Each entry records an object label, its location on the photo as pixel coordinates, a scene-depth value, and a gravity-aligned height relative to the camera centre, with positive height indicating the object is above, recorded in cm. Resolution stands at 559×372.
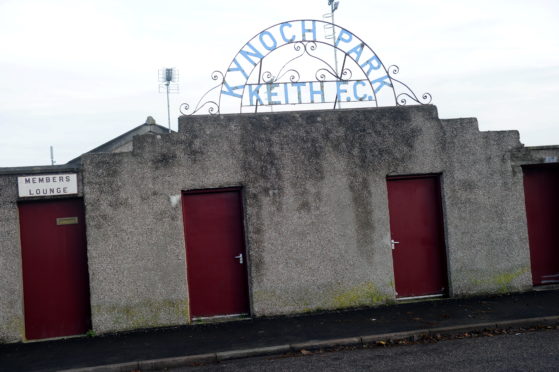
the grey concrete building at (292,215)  1002 +24
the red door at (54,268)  1002 -37
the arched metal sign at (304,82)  1080 +265
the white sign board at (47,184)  991 +101
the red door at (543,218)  1162 -13
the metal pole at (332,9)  2059 +736
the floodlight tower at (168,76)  2683 +711
